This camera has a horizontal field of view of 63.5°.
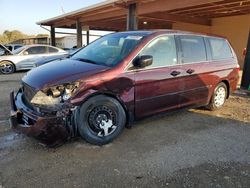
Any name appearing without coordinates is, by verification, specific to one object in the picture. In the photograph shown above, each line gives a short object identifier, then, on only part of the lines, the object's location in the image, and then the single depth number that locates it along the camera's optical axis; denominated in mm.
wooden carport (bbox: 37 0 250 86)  8423
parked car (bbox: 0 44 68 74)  8986
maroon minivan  2689
